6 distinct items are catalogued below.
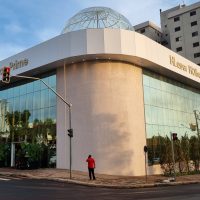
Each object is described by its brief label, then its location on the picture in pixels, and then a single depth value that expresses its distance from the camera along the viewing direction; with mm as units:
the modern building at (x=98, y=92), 19960
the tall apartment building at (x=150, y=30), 62536
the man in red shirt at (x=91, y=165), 15948
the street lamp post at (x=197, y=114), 27198
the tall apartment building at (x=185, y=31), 55050
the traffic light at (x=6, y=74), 14300
